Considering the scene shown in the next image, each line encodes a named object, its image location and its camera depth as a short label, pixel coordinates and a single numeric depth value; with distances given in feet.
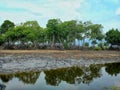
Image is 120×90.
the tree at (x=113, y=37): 136.81
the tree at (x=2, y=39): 117.29
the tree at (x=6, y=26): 123.93
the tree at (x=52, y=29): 118.12
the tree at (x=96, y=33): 125.78
